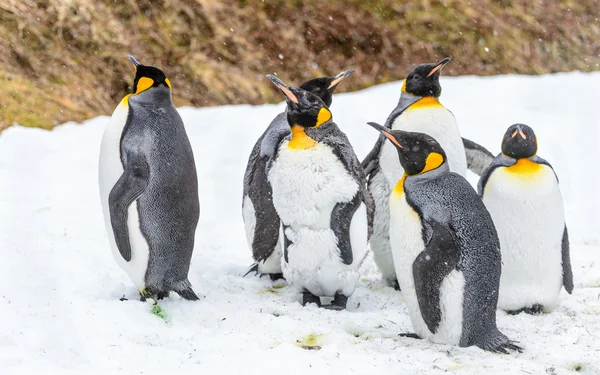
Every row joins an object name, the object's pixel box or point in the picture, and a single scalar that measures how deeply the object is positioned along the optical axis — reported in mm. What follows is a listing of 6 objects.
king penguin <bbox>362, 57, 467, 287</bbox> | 9852
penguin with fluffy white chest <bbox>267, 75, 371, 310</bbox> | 8781
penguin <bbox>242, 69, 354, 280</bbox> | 10070
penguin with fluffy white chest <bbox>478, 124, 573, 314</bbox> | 8852
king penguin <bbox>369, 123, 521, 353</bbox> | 7203
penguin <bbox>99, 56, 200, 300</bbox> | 8258
